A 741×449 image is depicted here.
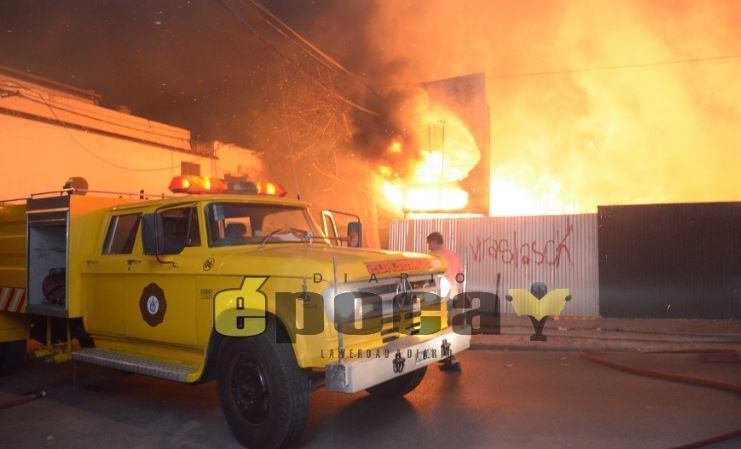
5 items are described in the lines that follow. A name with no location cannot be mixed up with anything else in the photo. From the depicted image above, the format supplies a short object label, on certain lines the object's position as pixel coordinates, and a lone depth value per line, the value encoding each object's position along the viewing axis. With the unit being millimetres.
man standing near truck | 6714
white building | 11648
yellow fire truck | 4098
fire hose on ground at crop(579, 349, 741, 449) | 4195
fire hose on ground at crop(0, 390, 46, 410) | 5740
